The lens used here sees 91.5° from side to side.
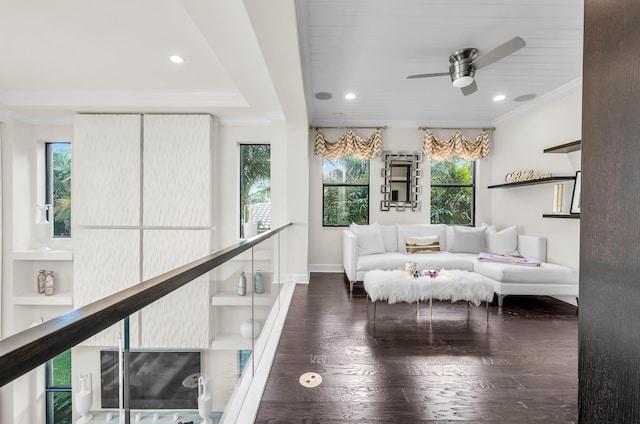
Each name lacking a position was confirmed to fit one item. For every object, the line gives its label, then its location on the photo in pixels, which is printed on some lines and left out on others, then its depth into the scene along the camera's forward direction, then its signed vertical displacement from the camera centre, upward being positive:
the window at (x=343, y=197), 5.42 +0.19
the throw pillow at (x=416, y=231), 4.91 -0.36
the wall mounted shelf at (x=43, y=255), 4.53 -0.73
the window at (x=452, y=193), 5.45 +0.28
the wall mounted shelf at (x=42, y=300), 4.50 -1.37
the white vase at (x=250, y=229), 4.77 -0.33
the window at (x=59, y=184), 4.97 +0.35
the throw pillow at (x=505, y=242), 4.40 -0.46
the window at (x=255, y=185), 5.12 +0.37
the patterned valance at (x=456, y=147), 5.17 +1.03
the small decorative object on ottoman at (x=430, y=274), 3.01 -0.64
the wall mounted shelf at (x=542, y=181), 3.70 +0.36
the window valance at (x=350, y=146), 5.18 +1.03
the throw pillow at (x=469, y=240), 4.64 -0.47
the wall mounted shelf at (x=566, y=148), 3.48 +0.72
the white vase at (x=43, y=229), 4.68 -0.35
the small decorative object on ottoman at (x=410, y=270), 3.04 -0.60
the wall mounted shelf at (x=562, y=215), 3.49 -0.07
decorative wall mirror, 5.32 +0.47
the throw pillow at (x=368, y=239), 4.56 -0.46
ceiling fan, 2.68 +1.30
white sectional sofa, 3.52 -0.65
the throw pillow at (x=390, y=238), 4.88 -0.47
